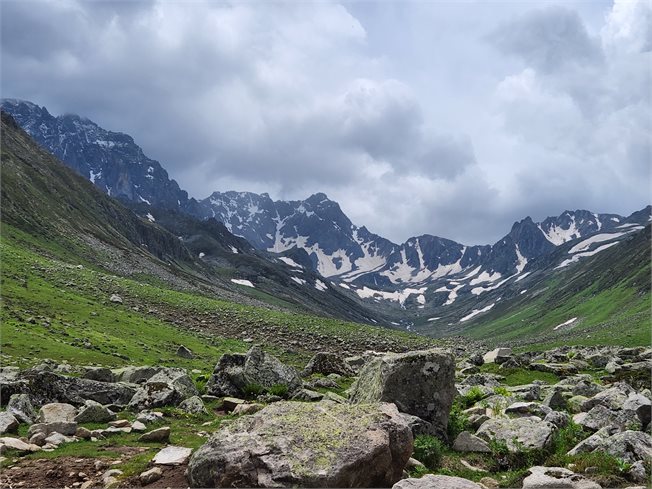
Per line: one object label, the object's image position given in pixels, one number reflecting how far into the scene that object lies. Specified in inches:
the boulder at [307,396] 1005.2
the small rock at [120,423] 719.7
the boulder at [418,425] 691.4
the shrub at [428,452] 609.3
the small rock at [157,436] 642.6
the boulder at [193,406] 841.5
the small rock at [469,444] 678.5
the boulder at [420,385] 745.6
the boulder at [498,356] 2063.2
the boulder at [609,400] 881.5
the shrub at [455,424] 748.2
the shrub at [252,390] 1029.2
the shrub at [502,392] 1115.9
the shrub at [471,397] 1056.0
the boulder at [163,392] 868.0
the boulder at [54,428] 642.2
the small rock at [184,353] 2036.2
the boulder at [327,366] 1525.6
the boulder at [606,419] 722.8
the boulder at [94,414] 732.7
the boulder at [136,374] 1117.1
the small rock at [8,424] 636.1
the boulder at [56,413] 716.7
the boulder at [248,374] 1045.8
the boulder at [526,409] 882.1
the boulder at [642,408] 731.4
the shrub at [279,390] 1013.7
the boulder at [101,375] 1043.3
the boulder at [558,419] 776.8
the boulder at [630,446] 547.5
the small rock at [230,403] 920.5
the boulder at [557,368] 1699.3
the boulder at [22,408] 706.8
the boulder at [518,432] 642.2
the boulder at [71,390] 827.4
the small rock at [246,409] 856.9
